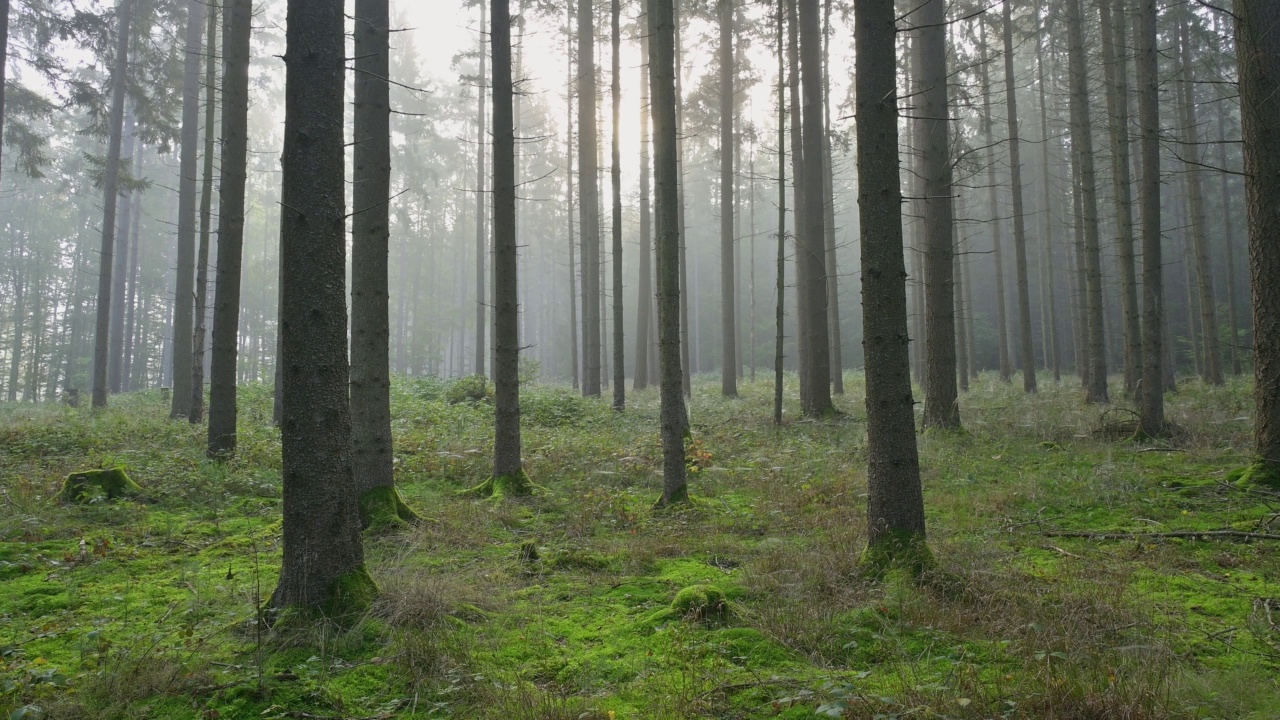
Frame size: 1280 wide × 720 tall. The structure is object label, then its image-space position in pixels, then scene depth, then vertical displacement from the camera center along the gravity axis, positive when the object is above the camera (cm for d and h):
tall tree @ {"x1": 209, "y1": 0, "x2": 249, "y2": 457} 1052 +297
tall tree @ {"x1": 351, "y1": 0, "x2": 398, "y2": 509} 718 +144
